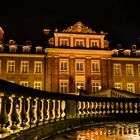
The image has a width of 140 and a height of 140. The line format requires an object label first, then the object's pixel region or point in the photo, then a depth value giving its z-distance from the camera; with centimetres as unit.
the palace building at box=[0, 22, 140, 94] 3403
